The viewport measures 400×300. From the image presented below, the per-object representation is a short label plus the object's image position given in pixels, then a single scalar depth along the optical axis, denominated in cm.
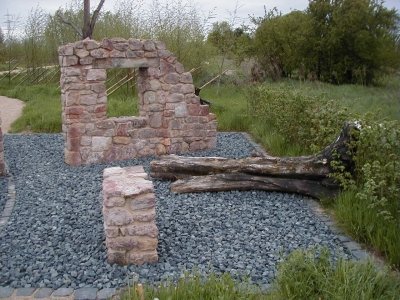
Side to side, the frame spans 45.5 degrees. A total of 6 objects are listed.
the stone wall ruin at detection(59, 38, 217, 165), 760
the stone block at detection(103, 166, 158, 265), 403
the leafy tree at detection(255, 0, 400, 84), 1523
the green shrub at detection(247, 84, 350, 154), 628
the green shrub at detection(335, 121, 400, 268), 434
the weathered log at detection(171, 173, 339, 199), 578
